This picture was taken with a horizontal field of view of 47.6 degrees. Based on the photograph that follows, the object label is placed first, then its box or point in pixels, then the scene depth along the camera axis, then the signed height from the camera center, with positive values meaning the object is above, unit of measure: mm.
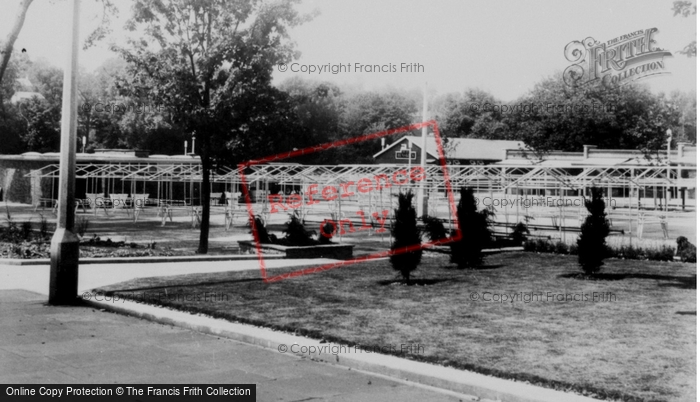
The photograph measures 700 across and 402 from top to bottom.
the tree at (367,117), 73875 +8461
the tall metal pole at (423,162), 31141 +1712
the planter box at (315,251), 18125 -1077
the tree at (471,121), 79750 +8758
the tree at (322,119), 47625 +5586
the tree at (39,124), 67688 +6657
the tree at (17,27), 20984 +4606
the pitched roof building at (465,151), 64500 +4750
